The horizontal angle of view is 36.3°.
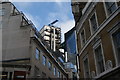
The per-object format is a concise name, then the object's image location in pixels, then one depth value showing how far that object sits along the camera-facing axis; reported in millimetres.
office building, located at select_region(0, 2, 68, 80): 24438
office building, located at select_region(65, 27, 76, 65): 65575
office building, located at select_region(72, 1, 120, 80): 12922
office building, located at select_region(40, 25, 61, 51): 76938
